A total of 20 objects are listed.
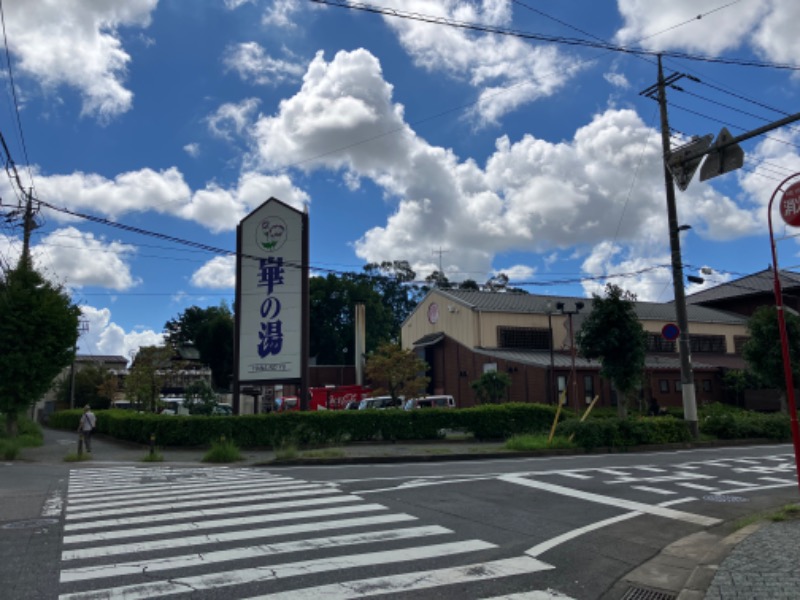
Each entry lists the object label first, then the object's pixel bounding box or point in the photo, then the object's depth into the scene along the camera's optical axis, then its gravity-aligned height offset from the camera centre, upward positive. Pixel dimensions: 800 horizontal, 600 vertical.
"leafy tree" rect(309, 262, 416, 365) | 76.62 +9.95
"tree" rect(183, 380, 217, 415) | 31.31 +0.24
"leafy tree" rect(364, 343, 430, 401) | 38.84 +1.68
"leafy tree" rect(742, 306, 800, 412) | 32.41 +2.19
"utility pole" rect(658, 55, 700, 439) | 21.67 +2.95
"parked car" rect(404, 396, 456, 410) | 32.91 -0.26
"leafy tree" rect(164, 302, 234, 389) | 66.44 +5.90
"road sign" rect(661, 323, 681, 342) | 20.66 +1.93
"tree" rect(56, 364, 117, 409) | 51.41 +1.42
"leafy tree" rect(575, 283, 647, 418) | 24.81 +2.08
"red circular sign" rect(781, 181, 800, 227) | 8.46 +2.40
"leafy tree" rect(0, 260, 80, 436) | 25.28 +2.75
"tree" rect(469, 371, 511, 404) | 36.19 +0.60
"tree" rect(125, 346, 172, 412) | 37.47 +1.62
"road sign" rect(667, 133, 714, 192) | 14.75 +5.11
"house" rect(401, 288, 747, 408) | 39.94 +3.38
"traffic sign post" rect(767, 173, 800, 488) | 8.51 +1.89
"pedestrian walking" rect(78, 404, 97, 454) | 21.81 -0.70
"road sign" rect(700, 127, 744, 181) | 12.70 +4.62
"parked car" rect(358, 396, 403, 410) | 34.38 -0.23
